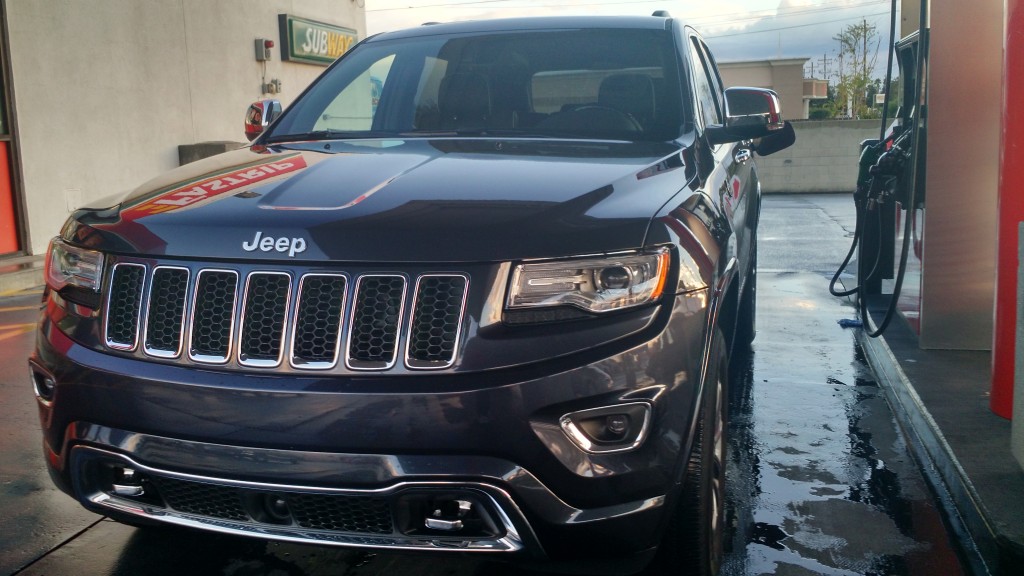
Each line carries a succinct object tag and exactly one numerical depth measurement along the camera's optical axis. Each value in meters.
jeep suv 2.22
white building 11.07
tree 46.47
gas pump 5.57
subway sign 17.02
